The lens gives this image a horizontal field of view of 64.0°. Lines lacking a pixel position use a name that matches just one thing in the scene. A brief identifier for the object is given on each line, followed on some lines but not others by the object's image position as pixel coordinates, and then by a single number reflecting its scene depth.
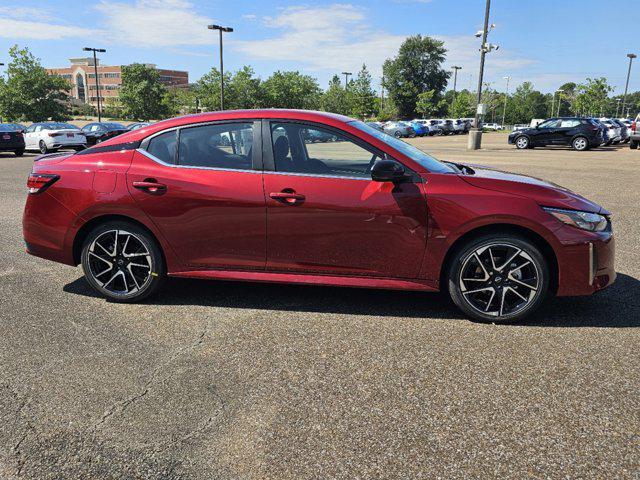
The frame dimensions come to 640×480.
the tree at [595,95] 79.75
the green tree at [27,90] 53.94
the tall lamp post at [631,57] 59.95
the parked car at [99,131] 26.64
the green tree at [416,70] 96.44
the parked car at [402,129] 48.38
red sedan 3.83
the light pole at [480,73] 23.25
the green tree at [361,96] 80.69
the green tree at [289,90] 72.06
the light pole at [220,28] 34.81
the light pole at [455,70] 79.57
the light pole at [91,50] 41.65
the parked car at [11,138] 22.28
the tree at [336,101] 83.56
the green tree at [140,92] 81.25
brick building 146.12
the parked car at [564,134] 24.84
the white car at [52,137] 23.03
